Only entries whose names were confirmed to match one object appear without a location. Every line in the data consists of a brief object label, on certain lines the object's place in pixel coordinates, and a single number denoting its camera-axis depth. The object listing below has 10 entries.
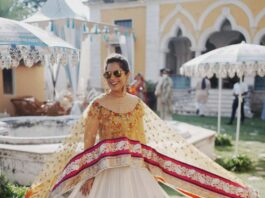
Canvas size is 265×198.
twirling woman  3.07
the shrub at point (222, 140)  9.15
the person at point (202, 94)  14.67
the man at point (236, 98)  11.98
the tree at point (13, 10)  25.60
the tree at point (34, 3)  32.94
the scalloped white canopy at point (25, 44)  4.05
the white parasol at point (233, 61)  6.31
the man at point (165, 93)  10.25
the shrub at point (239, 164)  6.94
